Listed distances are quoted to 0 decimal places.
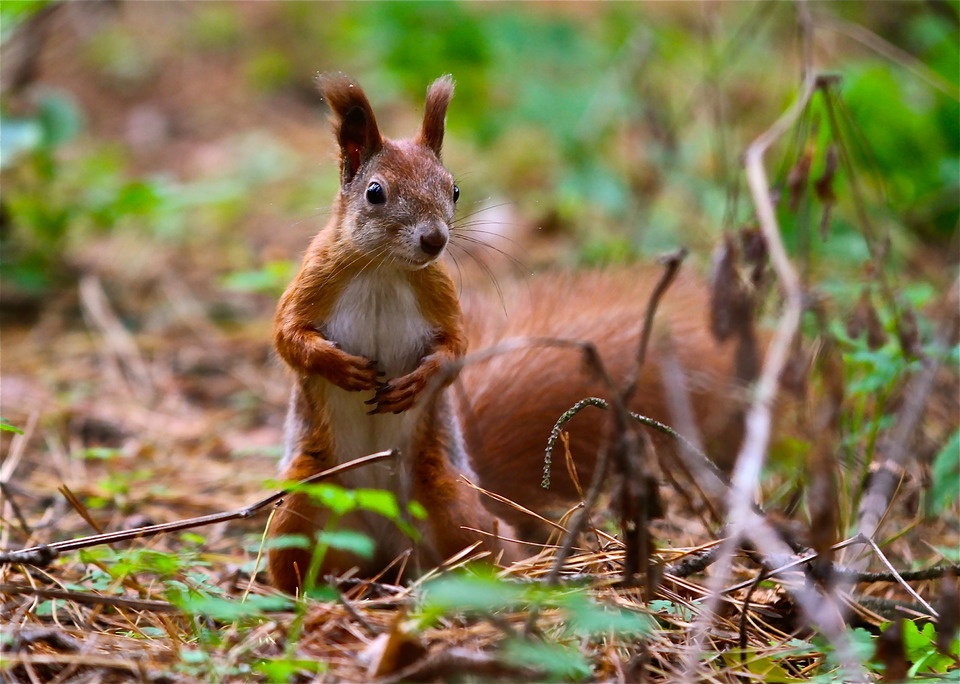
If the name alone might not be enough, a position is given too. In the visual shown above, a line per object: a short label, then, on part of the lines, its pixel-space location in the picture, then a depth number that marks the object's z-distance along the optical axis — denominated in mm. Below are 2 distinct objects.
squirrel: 5220
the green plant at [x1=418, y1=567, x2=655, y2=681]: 5091
